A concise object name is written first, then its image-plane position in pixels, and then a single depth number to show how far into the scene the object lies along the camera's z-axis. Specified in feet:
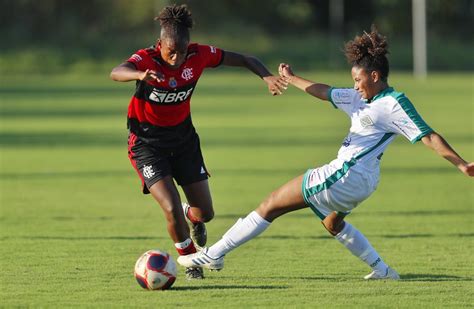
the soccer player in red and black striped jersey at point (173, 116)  61.77
